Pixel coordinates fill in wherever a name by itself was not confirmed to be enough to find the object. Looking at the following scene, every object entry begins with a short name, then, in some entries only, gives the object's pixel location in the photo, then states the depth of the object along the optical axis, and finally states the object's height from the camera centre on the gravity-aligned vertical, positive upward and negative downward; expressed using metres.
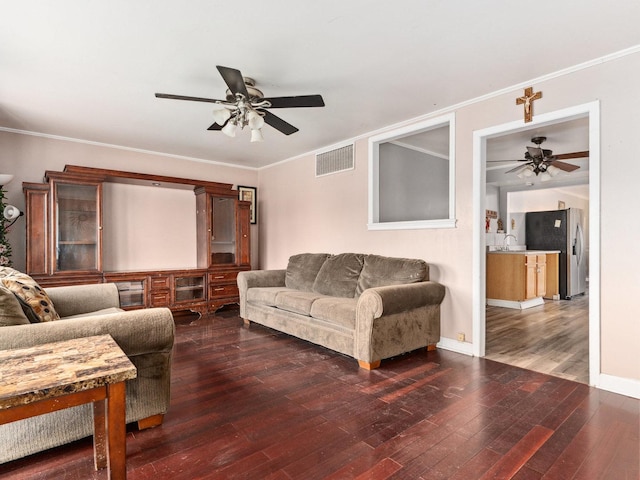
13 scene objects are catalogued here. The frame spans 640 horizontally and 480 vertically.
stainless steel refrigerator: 6.81 -0.06
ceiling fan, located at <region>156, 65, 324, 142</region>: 2.61 +1.04
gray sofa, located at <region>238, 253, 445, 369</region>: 3.10 -0.67
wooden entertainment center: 4.19 -0.05
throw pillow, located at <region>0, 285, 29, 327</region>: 1.74 -0.36
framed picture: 6.32 +0.74
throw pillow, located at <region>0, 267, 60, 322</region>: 1.98 -0.34
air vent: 4.80 +1.09
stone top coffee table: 1.07 -0.46
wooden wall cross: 3.04 +1.17
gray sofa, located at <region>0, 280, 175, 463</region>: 1.71 -0.69
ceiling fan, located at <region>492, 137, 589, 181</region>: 4.75 +1.04
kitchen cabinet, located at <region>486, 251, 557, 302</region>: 5.75 -0.65
